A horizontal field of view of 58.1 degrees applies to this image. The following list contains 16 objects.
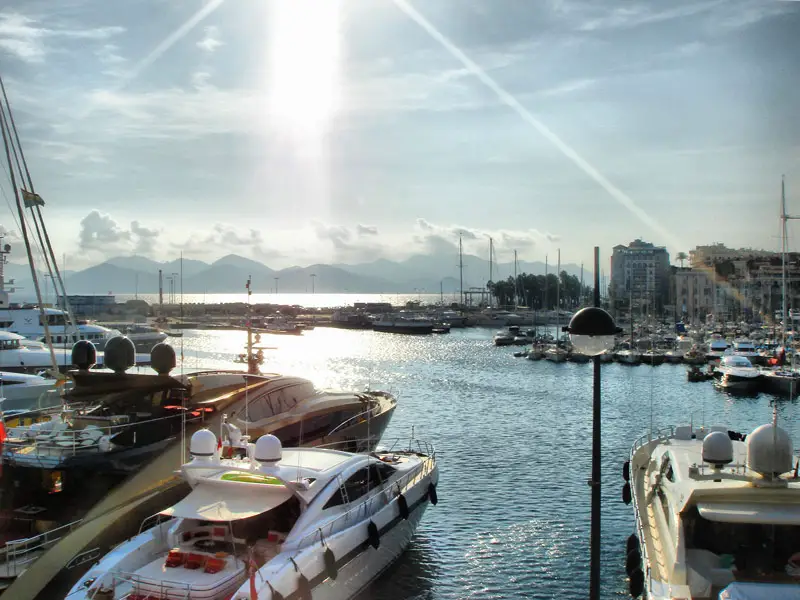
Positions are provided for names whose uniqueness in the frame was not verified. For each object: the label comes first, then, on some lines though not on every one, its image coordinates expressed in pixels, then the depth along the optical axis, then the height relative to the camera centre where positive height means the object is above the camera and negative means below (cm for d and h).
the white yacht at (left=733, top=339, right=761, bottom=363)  6675 -481
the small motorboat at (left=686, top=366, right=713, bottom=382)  6225 -661
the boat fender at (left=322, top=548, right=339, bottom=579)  1329 -489
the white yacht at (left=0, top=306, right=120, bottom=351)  6031 -231
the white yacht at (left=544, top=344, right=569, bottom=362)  7619 -580
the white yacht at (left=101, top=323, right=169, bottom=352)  7094 -337
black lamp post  748 -40
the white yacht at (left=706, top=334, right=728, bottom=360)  7506 -526
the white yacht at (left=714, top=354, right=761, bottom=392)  5438 -593
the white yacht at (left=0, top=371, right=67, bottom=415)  3462 -438
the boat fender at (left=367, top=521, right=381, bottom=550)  1526 -499
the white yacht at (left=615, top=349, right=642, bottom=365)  7419 -596
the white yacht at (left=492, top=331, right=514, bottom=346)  9981 -559
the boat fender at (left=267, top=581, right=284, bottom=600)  1164 -477
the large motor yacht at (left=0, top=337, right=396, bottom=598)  1502 -381
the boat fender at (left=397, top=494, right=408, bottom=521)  1720 -490
